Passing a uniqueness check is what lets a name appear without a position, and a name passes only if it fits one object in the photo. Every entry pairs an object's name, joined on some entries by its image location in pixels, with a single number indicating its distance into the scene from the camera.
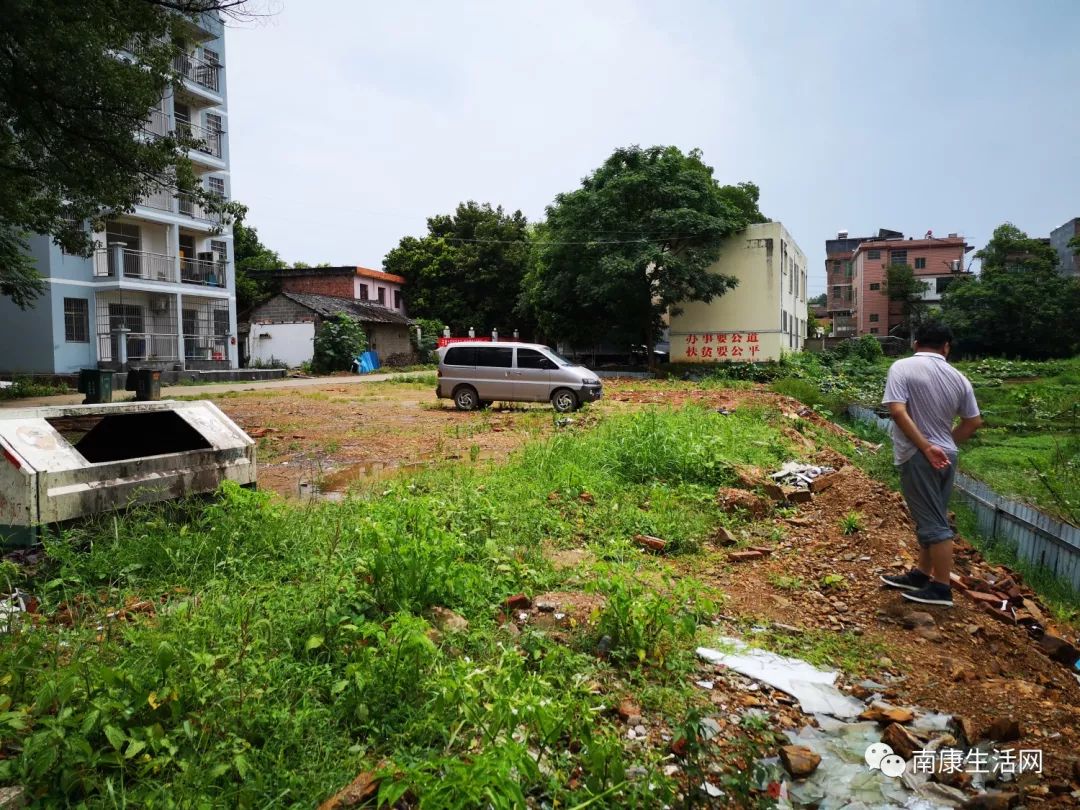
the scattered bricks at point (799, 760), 2.78
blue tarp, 34.88
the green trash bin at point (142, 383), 12.93
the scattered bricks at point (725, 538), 5.79
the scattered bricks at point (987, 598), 4.70
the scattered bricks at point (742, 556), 5.47
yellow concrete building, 32.89
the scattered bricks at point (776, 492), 7.19
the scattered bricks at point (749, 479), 7.42
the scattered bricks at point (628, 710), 3.08
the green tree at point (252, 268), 40.28
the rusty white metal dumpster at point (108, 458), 4.56
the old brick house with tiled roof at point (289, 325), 35.88
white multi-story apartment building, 24.52
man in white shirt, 4.44
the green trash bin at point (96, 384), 11.30
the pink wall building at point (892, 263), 56.59
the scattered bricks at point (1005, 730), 3.00
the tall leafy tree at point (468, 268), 44.88
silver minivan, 16.11
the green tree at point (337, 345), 34.06
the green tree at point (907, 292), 53.78
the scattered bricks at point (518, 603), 4.19
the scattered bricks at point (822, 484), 7.51
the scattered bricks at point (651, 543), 5.58
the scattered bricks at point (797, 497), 7.21
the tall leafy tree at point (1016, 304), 42.72
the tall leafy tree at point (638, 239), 31.08
